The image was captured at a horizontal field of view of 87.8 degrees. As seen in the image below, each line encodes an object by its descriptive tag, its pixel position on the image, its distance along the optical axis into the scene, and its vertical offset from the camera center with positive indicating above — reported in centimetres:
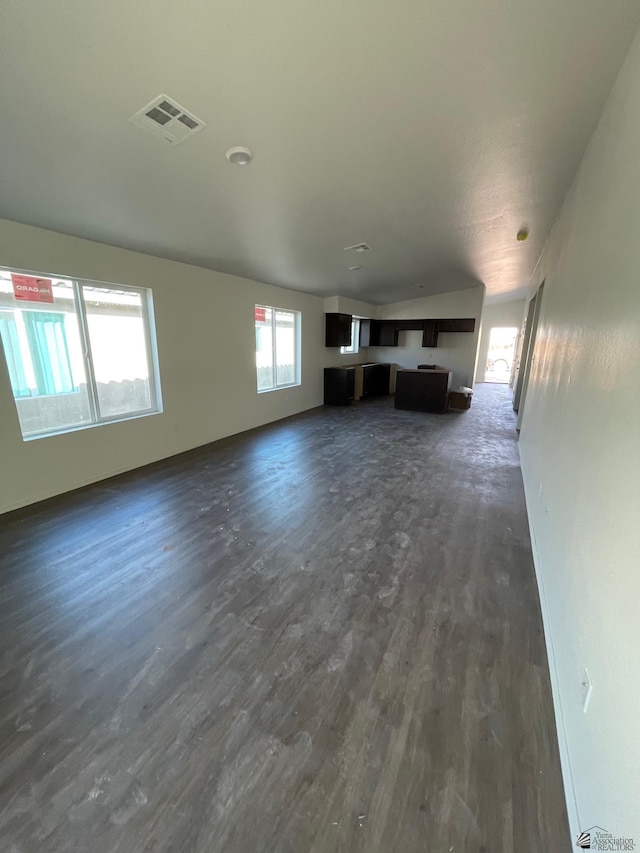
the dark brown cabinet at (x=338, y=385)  776 -88
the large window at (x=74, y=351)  304 -6
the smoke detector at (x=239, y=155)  217 +124
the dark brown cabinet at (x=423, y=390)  720 -91
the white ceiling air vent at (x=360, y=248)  439 +131
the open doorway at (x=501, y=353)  1200 -17
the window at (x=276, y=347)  600 -1
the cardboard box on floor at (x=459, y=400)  759 -117
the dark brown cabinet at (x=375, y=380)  902 -89
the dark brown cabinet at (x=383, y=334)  982 +38
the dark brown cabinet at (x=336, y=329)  762 +40
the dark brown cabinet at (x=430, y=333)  905 +39
